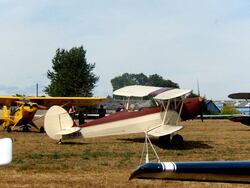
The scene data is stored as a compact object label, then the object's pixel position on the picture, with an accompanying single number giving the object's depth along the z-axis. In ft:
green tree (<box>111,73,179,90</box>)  430.61
